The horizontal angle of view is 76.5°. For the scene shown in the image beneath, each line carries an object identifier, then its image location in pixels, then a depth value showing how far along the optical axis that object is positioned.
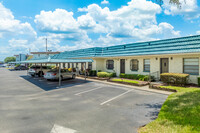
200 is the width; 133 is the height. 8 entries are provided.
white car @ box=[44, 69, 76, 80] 15.96
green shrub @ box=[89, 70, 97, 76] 21.12
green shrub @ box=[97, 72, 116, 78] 18.38
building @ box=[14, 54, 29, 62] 86.22
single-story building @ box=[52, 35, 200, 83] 12.44
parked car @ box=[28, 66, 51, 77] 21.42
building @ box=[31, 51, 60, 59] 68.06
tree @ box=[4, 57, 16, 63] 132.12
